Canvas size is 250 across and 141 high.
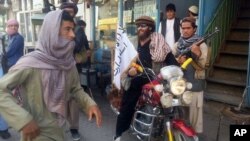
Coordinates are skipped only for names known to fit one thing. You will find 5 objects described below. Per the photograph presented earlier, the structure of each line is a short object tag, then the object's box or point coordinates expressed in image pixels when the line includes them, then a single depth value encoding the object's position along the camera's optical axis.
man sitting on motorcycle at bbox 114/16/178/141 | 4.02
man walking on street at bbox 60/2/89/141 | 4.56
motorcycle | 3.18
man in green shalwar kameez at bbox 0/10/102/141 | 2.25
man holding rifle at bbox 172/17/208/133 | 3.87
